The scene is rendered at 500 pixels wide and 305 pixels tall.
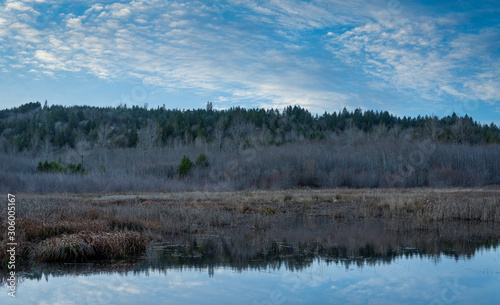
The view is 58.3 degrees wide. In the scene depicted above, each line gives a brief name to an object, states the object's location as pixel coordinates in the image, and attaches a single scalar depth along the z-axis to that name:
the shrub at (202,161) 60.58
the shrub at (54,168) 56.86
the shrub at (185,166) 55.72
